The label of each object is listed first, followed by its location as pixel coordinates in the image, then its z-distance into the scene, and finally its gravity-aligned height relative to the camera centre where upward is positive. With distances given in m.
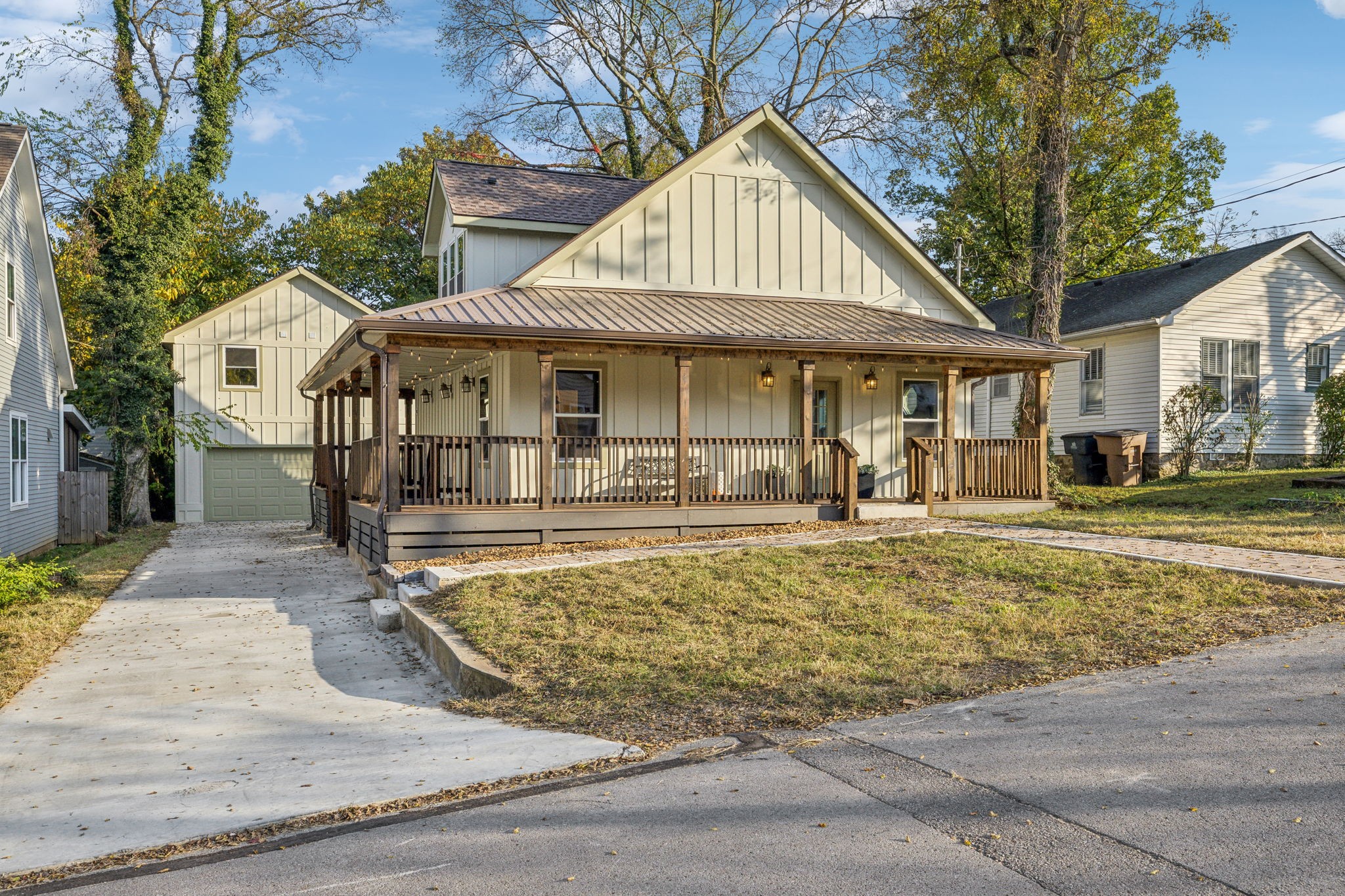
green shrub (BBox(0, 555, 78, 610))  10.17 -1.42
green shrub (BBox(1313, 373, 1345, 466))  22.20 +0.53
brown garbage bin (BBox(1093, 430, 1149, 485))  21.48 -0.28
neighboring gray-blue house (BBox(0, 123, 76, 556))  15.21 +1.51
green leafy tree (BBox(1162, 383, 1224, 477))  21.67 +0.40
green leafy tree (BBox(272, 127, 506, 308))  35.00 +7.44
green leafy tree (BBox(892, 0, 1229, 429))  18.30 +6.97
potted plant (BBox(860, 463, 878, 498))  16.50 -0.60
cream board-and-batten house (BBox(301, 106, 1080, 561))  13.11 +1.24
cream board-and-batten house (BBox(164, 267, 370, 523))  24.83 +1.30
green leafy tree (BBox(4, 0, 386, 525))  22.55 +5.08
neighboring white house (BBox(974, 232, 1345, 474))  22.38 +2.32
